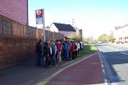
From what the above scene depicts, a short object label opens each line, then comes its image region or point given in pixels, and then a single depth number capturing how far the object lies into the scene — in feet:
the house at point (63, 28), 169.77
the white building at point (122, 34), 200.81
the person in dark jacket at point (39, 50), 29.77
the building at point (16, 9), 33.12
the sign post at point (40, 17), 29.61
